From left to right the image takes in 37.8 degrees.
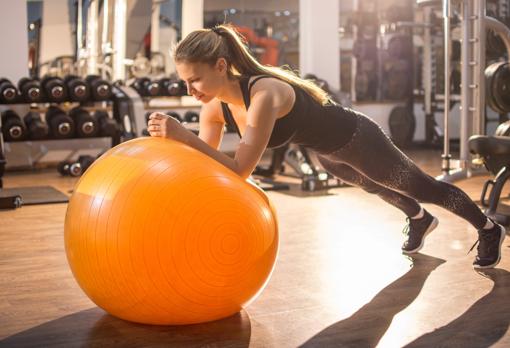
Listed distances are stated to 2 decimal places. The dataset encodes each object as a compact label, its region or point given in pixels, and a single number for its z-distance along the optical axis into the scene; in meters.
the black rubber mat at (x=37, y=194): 4.73
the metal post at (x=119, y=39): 6.92
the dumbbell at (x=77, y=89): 6.12
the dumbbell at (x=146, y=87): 6.55
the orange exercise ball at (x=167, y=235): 1.97
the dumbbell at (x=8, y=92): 5.84
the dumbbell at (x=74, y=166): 5.98
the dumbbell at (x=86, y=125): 6.12
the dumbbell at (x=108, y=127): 6.18
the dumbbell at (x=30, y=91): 5.95
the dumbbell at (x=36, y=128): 5.94
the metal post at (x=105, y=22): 6.98
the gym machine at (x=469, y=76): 4.68
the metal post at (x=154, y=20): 7.28
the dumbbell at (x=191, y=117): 6.67
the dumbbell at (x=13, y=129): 5.86
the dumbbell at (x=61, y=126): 6.04
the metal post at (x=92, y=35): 6.92
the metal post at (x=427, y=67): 7.35
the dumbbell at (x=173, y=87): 6.54
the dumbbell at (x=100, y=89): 6.20
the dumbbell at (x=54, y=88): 6.05
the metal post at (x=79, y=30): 6.88
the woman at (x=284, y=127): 2.15
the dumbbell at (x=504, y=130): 4.14
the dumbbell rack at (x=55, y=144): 6.55
